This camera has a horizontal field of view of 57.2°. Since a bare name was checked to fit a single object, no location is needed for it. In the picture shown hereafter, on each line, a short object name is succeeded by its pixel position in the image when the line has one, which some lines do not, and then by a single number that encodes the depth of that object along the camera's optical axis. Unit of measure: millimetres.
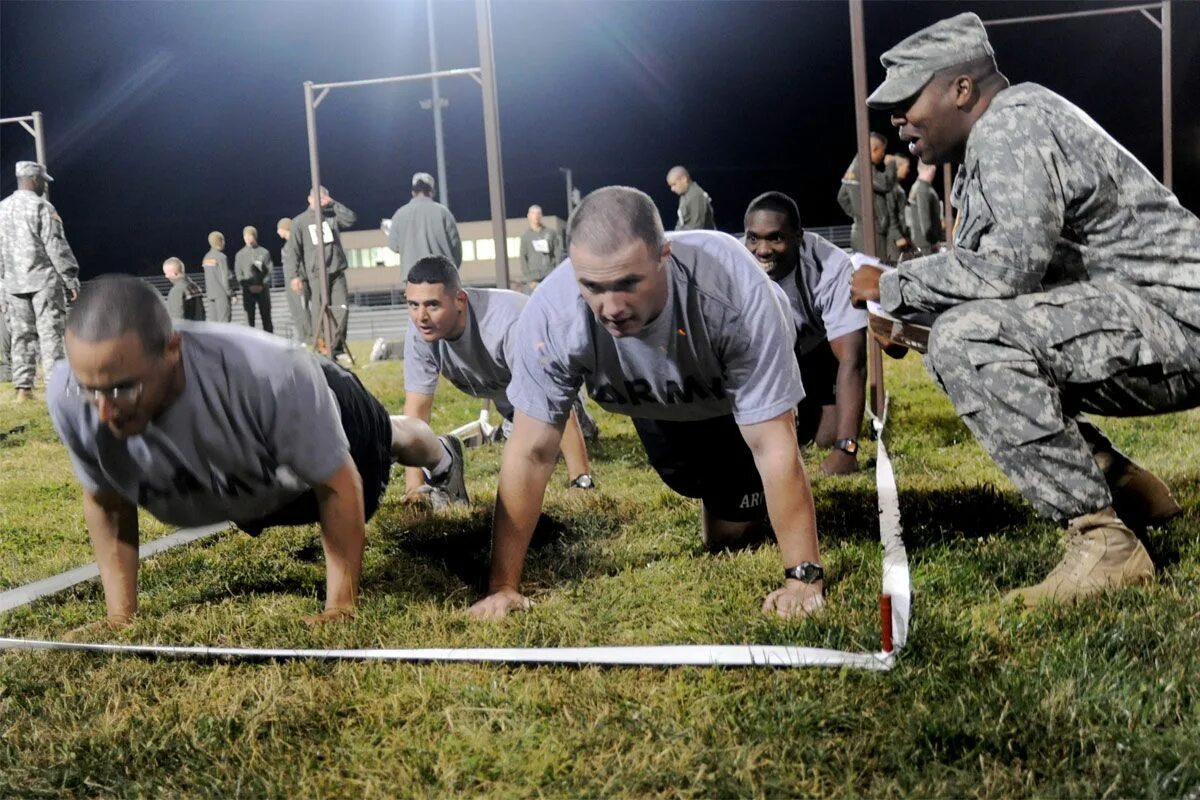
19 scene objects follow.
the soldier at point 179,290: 16109
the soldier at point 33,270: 10375
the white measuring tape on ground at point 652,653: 2736
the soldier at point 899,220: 12766
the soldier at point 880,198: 11805
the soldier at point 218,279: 16875
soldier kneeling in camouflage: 3072
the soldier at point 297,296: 15719
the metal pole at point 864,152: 7238
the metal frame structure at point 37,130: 12680
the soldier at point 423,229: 11945
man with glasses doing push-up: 2836
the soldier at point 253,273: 16906
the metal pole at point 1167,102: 13922
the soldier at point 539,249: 18562
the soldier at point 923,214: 13781
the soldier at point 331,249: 13945
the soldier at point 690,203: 13883
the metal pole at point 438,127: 19828
